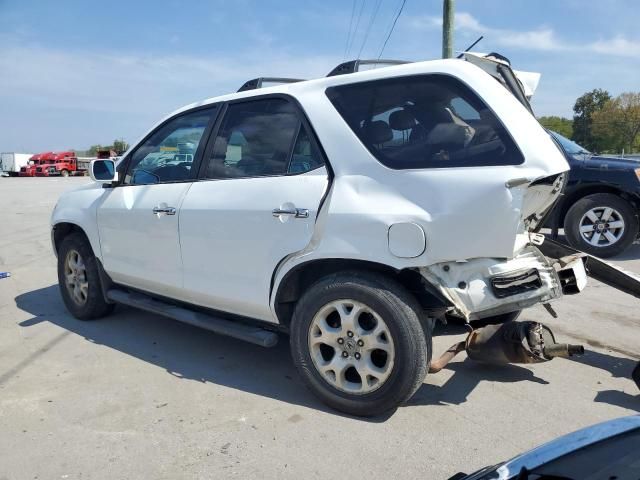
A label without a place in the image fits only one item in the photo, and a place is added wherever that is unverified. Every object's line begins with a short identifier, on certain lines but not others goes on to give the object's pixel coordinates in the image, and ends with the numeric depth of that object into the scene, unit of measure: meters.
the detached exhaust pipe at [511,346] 3.42
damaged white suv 2.84
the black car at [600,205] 7.28
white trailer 47.88
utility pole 11.34
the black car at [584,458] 1.50
